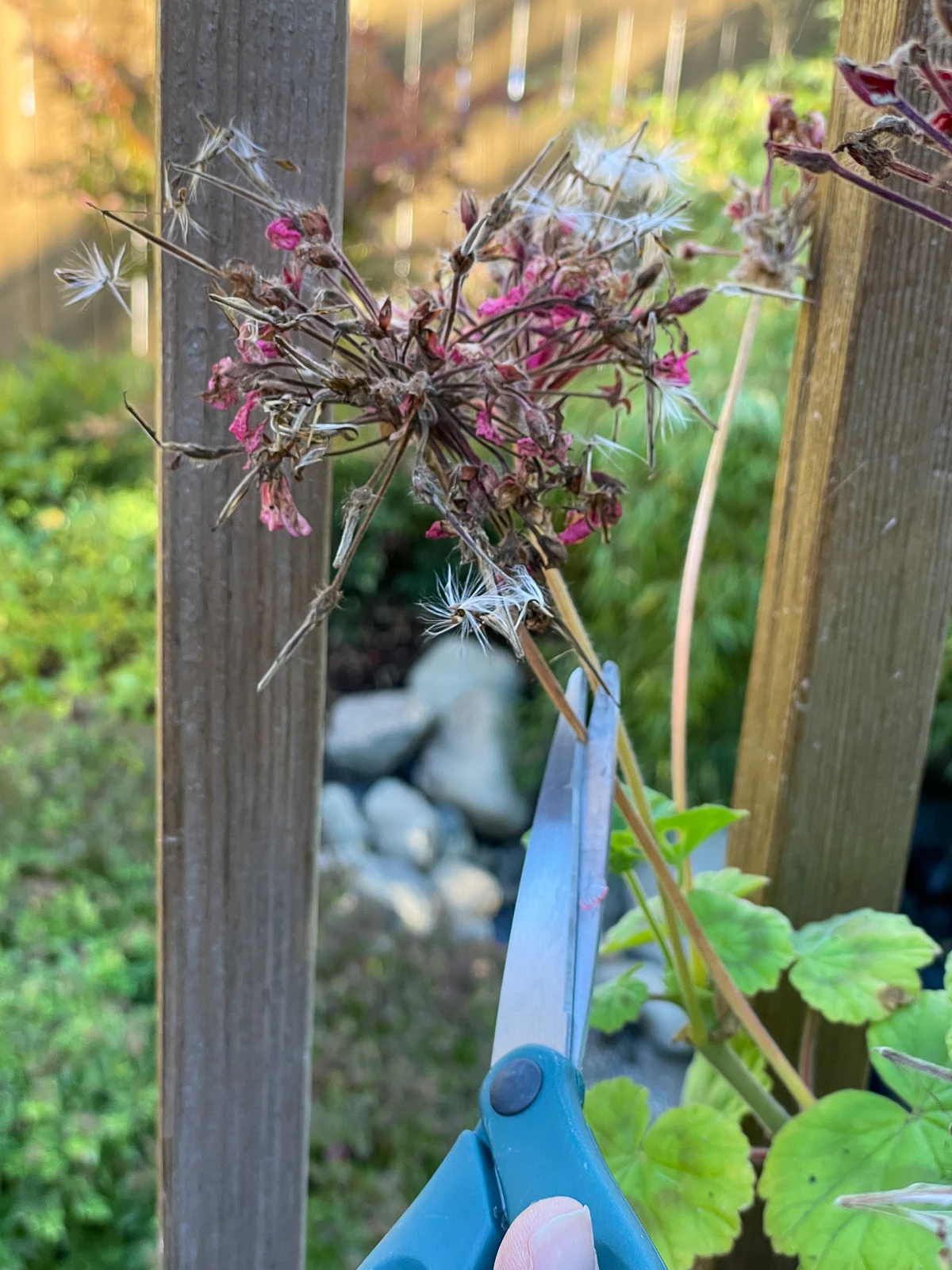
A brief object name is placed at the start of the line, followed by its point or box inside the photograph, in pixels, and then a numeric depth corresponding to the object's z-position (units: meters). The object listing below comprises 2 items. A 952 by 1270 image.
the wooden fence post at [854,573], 0.63
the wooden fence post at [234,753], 0.52
